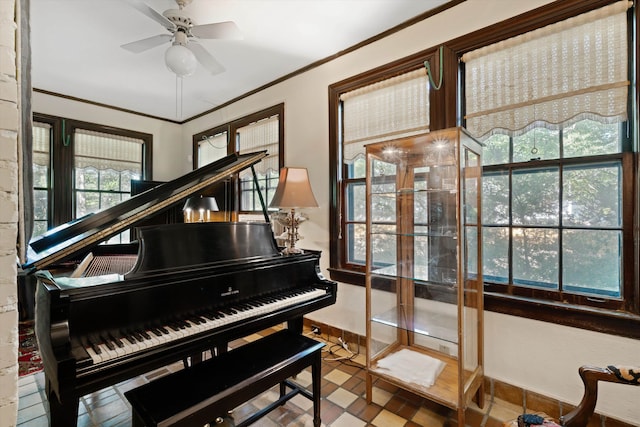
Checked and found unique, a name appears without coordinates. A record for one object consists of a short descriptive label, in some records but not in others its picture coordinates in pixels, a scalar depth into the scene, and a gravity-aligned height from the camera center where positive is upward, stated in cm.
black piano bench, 122 -81
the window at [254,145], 370 +95
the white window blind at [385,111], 247 +93
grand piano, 114 -41
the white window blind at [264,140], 373 +98
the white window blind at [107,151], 434 +98
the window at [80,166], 407 +73
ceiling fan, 212 +137
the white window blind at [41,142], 401 +99
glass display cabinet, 184 -40
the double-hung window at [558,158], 171 +36
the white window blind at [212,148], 459 +107
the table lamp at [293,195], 239 +15
